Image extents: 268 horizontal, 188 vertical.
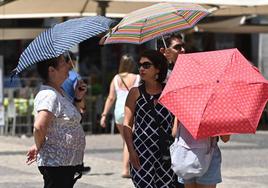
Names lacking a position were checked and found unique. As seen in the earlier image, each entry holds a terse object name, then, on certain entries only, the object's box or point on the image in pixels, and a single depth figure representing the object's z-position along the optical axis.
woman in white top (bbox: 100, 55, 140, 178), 23.66
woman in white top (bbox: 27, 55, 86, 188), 12.83
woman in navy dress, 13.73
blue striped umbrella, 13.15
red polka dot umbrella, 12.32
